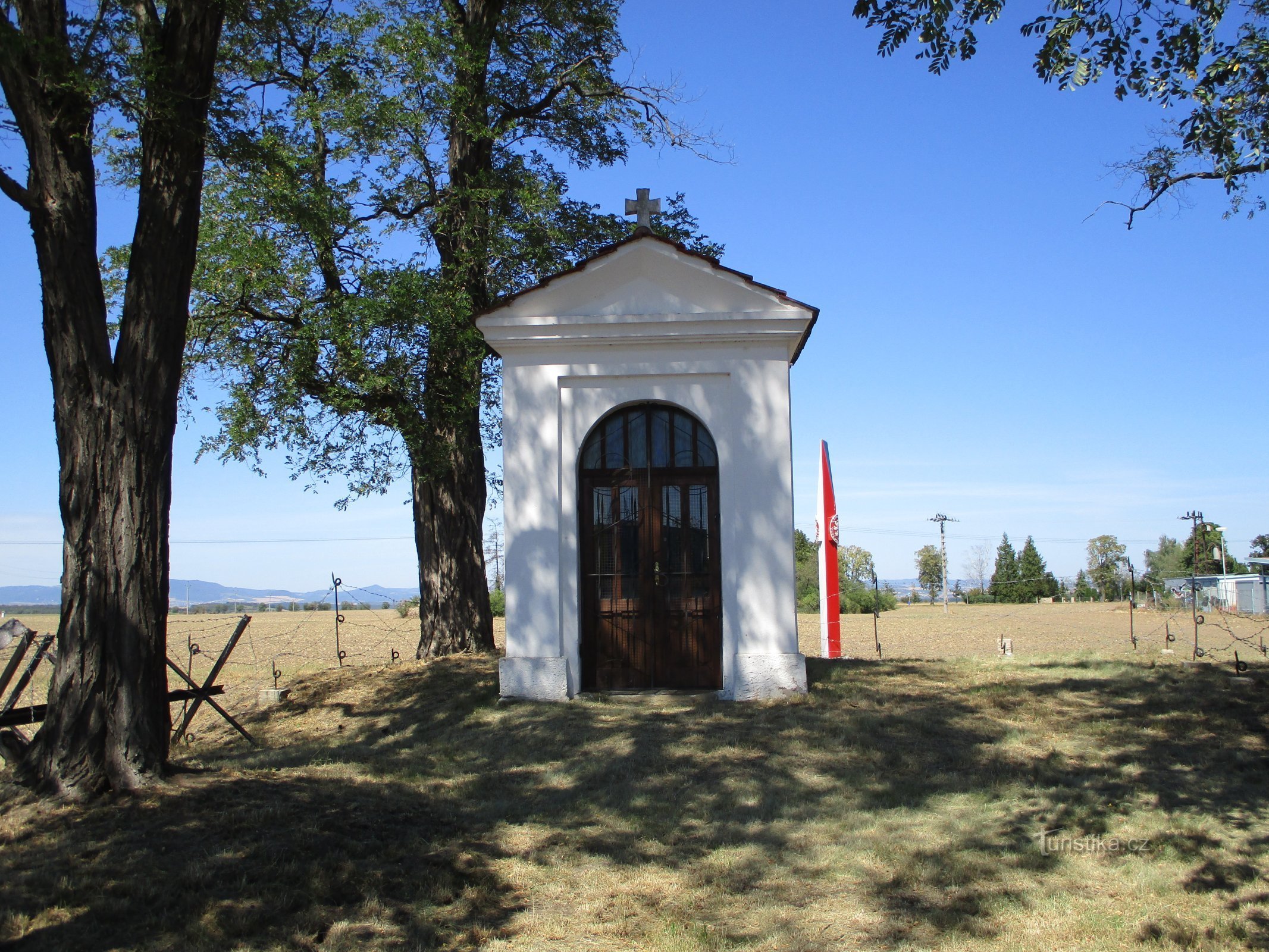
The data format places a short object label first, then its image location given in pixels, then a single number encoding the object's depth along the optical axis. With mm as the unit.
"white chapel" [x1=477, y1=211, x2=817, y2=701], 10711
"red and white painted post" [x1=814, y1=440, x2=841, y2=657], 17188
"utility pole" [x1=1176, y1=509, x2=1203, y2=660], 61672
